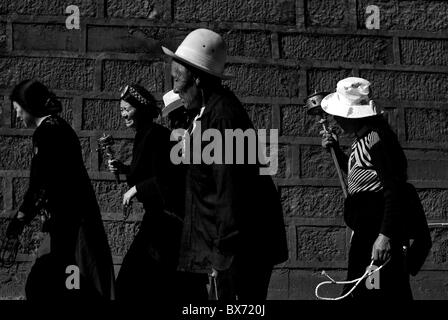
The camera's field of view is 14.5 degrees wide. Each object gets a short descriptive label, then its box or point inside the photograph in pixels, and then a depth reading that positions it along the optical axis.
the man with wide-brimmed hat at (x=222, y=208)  8.69
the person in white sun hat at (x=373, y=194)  10.24
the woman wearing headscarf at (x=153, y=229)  11.42
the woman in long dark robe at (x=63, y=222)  11.10
